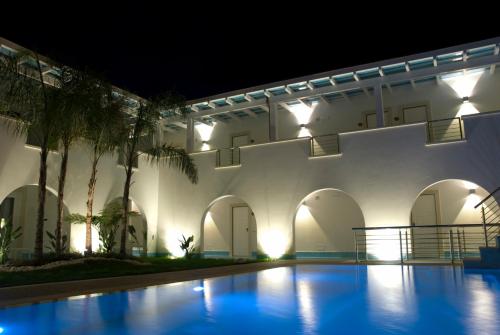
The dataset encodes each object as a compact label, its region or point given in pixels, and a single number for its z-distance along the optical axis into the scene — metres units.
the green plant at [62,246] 10.19
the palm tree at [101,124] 10.55
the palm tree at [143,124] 12.44
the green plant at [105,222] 12.50
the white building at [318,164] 12.59
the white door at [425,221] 14.09
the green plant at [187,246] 15.57
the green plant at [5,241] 9.70
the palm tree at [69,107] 9.72
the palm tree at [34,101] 9.49
